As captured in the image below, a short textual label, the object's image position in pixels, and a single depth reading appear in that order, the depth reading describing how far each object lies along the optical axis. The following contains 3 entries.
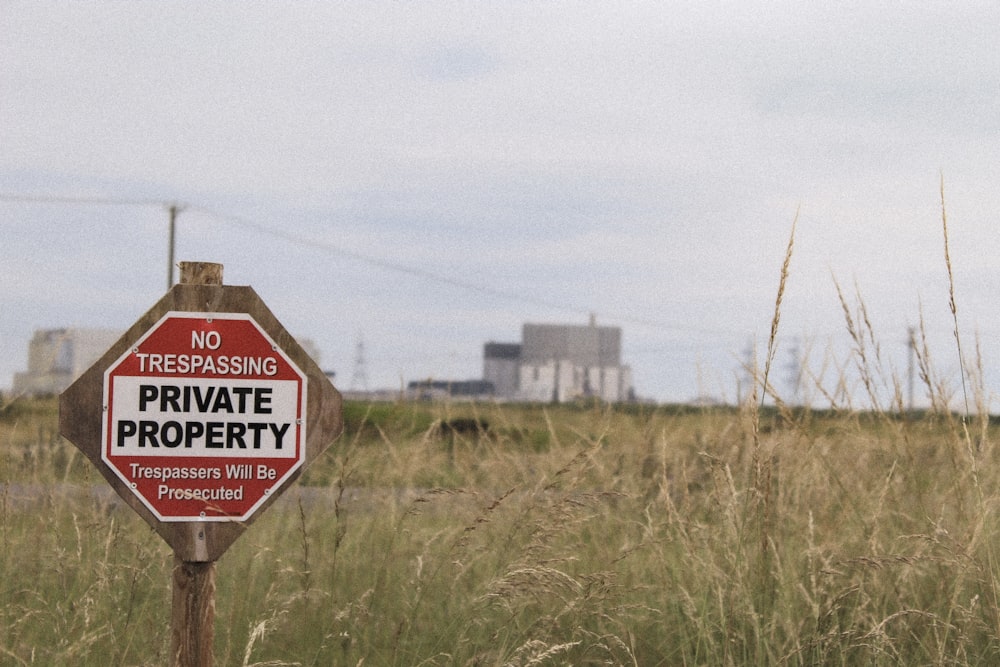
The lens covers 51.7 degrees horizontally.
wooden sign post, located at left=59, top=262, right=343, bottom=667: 2.64
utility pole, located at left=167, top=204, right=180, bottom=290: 32.03
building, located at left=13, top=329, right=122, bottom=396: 39.09
